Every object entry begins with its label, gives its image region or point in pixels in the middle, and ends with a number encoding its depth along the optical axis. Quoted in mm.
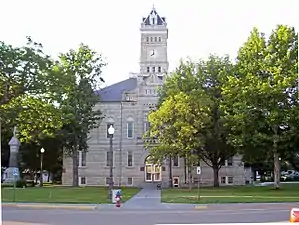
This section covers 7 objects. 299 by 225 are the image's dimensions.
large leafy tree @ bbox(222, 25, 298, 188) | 20891
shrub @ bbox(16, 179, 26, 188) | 25984
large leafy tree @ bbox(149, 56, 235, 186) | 25359
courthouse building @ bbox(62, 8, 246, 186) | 29359
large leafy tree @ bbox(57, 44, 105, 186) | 25047
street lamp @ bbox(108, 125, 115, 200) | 15438
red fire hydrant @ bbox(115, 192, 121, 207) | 13961
